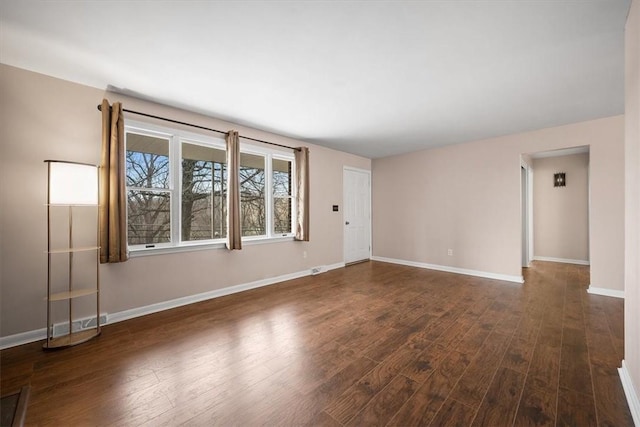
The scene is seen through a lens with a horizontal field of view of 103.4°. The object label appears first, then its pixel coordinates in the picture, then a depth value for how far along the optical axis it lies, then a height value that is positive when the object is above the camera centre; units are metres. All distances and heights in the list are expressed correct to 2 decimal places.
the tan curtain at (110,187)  2.62 +0.29
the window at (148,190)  2.99 +0.30
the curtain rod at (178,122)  2.87 +1.19
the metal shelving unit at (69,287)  2.23 -0.73
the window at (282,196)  4.46 +0.33
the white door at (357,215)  5.70 -0.02
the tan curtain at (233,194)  3.55 +0.29
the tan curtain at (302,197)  4.53 +0.32
